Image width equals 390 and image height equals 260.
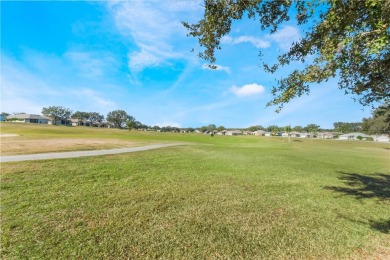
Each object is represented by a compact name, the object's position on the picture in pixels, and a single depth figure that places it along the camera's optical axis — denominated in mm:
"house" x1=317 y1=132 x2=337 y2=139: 170062
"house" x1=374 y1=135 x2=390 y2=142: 135825
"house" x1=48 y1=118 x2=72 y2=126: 145375
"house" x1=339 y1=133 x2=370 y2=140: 152912
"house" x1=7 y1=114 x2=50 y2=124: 131750
